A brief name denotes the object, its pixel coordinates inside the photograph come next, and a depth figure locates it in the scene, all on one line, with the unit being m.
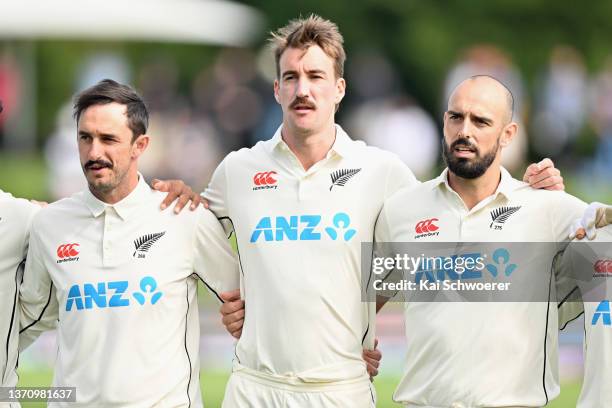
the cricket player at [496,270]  14.43
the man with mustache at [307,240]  15.23
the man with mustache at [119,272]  14.99
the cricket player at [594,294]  14.20
